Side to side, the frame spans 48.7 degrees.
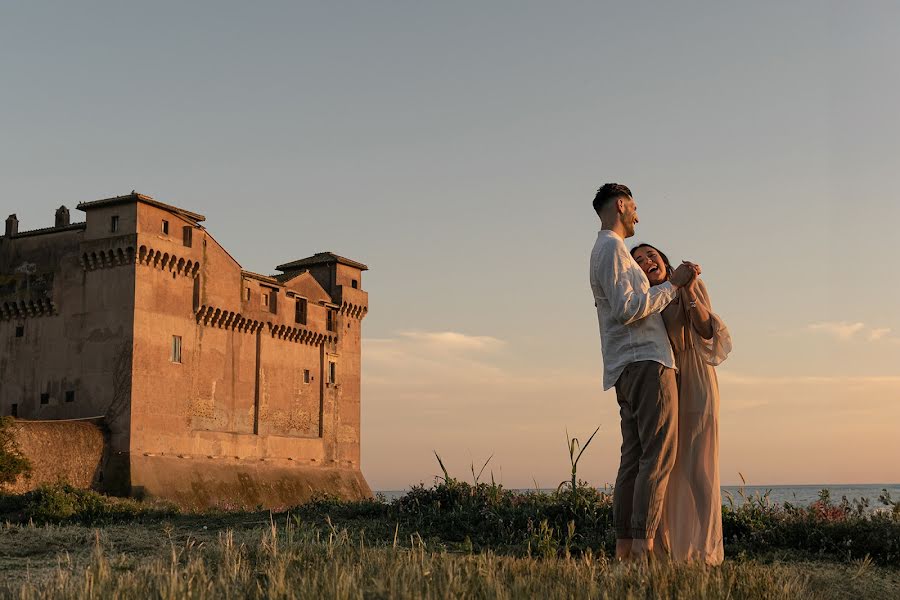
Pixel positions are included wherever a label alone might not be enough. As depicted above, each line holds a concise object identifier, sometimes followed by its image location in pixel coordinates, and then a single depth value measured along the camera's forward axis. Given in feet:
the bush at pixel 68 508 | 51.29
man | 21.39
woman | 22.22
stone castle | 106.01
